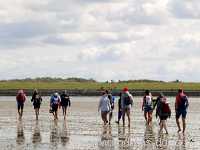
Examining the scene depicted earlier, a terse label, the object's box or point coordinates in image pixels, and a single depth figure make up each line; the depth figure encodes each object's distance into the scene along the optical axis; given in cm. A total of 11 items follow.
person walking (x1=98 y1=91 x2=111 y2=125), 3431
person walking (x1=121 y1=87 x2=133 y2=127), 3434
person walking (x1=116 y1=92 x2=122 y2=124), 3560
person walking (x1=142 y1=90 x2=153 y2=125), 3578
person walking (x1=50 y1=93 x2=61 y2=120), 3944
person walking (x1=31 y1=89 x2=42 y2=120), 4116
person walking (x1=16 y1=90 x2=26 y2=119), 4131
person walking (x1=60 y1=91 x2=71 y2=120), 4106
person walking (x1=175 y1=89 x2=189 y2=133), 3070
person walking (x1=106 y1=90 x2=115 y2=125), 3538
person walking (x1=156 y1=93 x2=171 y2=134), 3048
